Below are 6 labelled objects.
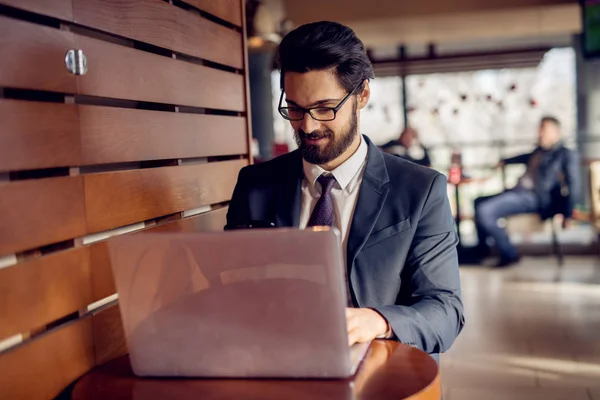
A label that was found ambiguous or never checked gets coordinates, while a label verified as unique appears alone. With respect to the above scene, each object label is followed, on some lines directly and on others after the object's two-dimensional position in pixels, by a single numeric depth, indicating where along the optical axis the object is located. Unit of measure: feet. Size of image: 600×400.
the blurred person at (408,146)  26.23
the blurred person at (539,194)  23.71
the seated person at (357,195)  5.97
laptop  3.96
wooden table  4.18
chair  24.04
